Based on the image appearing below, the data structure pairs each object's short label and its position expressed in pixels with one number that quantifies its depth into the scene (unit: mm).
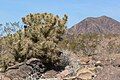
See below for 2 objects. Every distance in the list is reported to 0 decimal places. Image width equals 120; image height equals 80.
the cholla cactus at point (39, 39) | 11484
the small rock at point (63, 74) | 9461
